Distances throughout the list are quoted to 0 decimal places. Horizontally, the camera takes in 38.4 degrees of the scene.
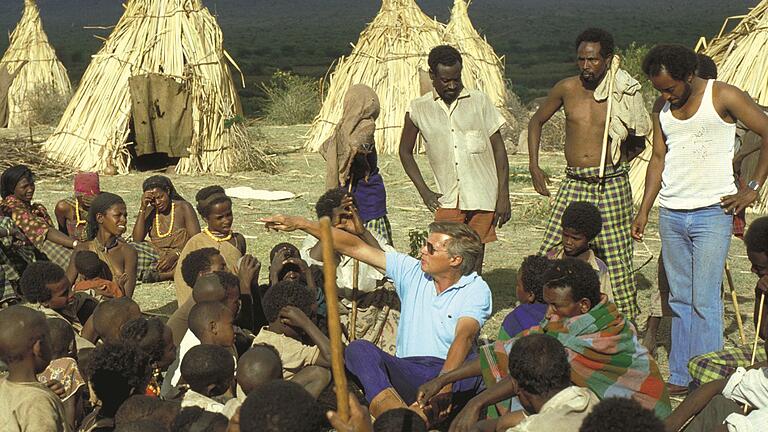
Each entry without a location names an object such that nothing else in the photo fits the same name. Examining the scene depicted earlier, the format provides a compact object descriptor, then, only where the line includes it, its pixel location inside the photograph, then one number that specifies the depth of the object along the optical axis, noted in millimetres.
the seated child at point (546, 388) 3645
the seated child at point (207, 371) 4266
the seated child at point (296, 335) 4805
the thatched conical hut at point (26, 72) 16844
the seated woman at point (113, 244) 6504
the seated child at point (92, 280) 6160
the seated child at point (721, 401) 4023
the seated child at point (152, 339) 4719
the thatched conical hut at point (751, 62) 9930
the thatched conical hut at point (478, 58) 15453
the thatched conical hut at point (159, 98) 12789
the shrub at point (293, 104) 18359
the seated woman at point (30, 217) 7156
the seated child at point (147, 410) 3936
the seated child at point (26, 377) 3756
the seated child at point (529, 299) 4973
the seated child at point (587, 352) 4469
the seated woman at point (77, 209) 7566
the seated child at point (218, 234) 6250
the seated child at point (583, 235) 5551
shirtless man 6137
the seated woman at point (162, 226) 7155
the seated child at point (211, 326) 4863
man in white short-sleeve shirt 6586
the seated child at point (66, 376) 4449
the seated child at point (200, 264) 5824
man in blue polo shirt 4688
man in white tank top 5438
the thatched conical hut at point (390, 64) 14516
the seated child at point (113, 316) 5254
